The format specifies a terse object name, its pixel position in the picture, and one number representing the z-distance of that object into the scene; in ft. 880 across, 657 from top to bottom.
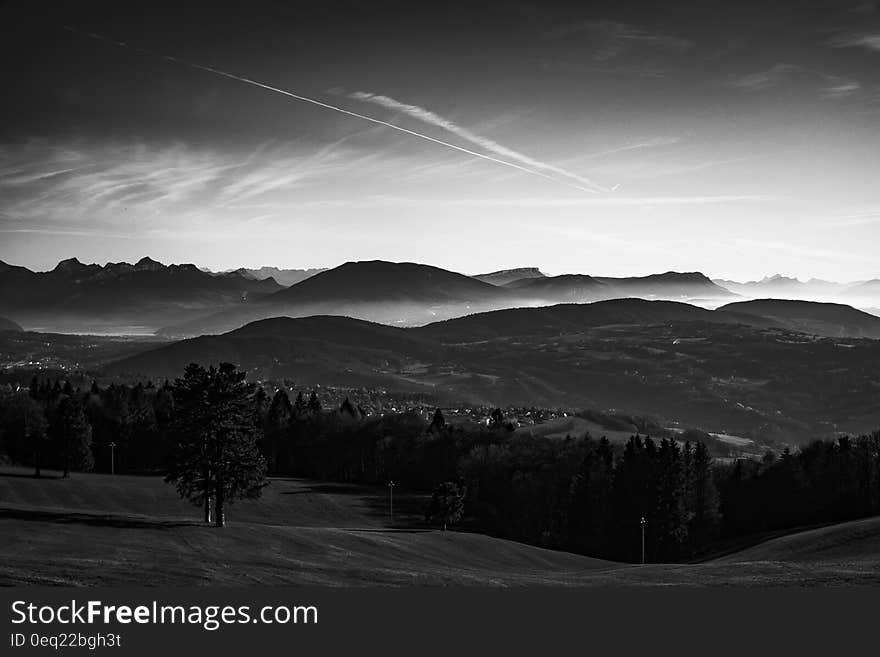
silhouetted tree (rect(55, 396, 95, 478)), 347.56
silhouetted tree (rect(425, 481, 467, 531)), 294.87
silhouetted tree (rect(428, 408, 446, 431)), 478.51
